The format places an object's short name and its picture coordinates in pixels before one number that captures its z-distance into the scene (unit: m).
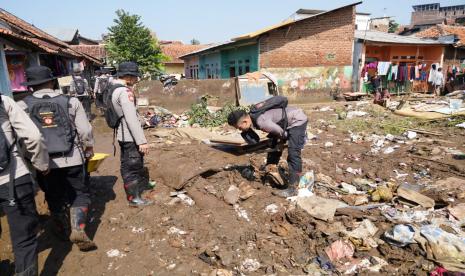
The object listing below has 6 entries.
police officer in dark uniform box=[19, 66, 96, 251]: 2.82
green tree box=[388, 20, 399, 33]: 41.89
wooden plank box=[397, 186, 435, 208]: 3.66
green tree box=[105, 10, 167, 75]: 24.83
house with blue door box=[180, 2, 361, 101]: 13.93
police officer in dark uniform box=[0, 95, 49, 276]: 2.27
